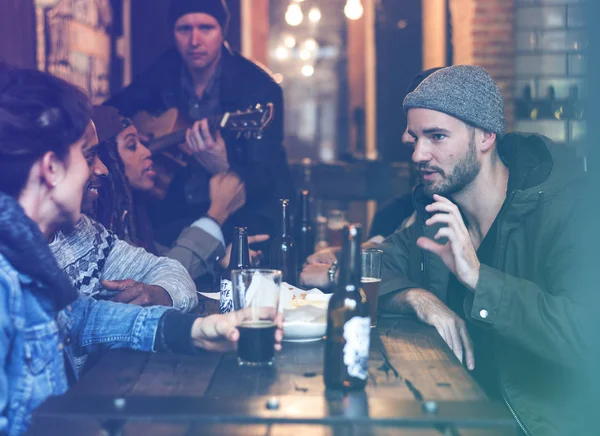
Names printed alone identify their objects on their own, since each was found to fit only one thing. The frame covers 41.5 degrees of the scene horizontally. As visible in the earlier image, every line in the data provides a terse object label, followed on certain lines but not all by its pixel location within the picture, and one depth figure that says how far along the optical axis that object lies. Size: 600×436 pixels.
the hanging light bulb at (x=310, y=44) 15.99
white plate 1.82
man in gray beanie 1.90
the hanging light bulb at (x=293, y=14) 8.91
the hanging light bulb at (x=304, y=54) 16.25
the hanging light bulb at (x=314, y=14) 10.48
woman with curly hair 2.91
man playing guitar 3.84
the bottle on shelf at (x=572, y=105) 5.02
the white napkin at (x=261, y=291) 1.57
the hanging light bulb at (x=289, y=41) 16.08
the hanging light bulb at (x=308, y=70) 16.83
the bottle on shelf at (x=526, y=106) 5.99
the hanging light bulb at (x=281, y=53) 16.36
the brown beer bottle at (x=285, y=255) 2.52
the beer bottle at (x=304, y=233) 2.89
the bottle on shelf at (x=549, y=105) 5.98
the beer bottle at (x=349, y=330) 1.44
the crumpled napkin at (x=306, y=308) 1.85
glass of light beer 2.02
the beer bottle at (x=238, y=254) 2.04
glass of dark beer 1.58
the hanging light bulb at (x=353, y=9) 7.33
